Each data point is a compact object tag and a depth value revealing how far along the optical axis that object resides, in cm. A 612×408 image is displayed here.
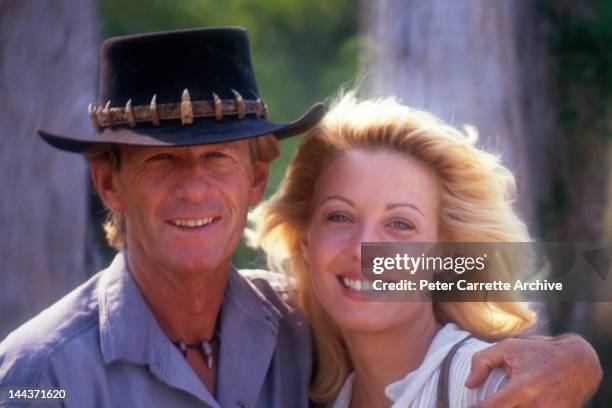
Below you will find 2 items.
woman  637
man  597
